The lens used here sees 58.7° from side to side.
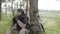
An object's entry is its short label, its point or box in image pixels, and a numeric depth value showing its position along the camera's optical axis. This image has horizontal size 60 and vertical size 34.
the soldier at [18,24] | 2.30
